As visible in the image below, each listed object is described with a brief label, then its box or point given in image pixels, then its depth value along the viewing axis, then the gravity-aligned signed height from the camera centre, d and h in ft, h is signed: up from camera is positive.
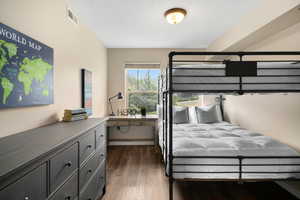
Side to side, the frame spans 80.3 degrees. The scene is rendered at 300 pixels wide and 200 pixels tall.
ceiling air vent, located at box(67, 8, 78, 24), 7.26 +3.68
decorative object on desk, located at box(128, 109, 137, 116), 13.75 -0.76
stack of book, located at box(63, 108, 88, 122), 6.33 -0.47
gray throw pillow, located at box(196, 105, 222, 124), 11.32 -0.85
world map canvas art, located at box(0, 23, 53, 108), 3.95 +0.84
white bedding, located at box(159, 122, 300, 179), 5.41 -1.60
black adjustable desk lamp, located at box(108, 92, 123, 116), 13.60 +0.22
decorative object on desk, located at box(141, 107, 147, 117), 13.07 -0.72
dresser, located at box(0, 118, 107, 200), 2.41 -1.07
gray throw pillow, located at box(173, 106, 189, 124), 11.34 -0.84
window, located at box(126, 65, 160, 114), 14.14 +1.06
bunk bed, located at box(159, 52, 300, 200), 5.29 -1.49
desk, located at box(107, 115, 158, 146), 12.10 -1.28
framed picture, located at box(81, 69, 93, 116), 8.64 +0.59
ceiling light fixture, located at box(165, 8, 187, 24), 7.55 +3.80
